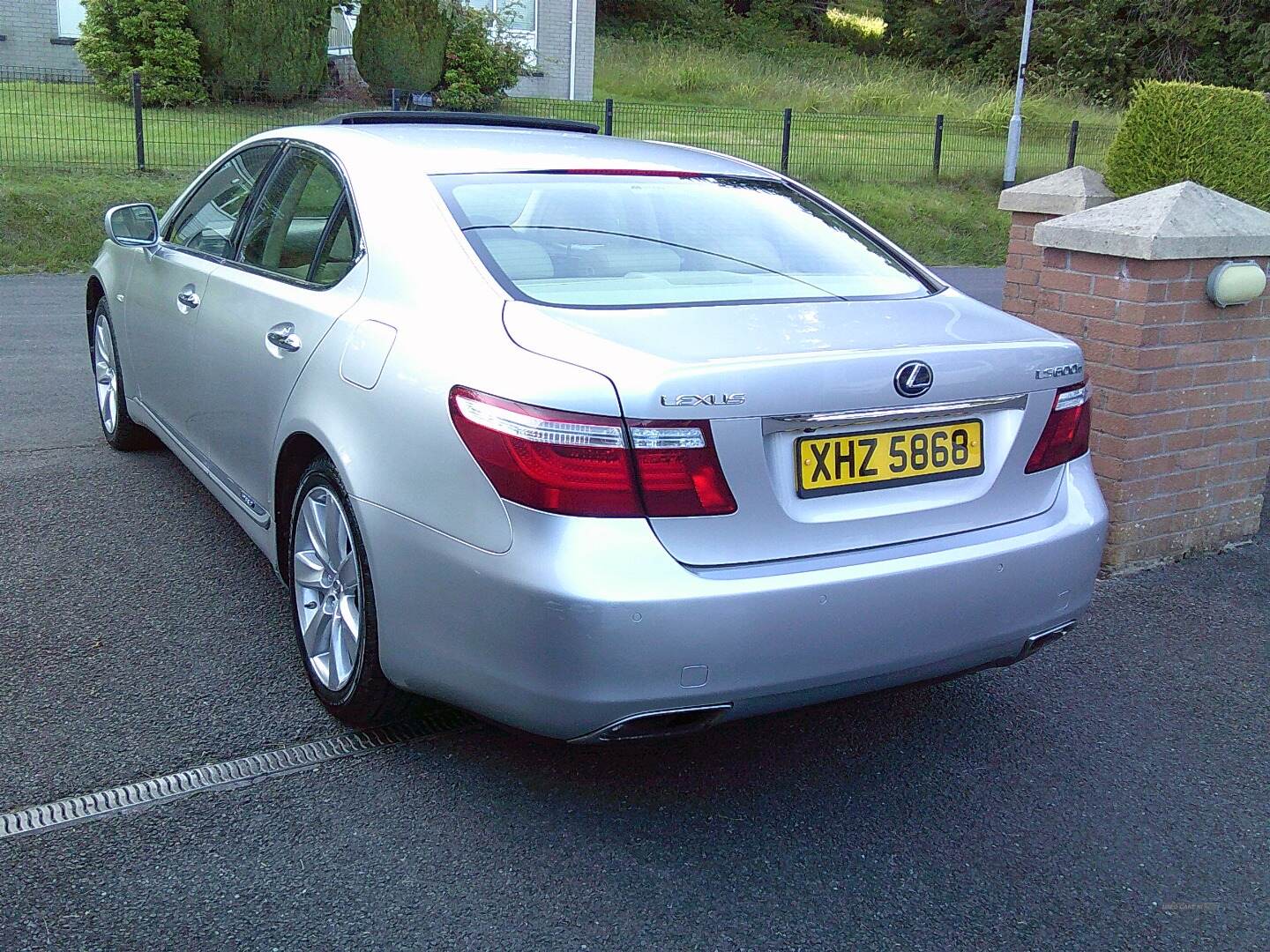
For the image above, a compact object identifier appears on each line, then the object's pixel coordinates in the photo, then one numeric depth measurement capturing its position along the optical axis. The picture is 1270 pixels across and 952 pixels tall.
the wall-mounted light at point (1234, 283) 4.44
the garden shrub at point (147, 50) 18.36
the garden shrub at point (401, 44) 20.47
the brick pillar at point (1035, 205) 5.48
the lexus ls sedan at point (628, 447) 2.47
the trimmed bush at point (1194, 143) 8.63
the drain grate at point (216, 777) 2.78
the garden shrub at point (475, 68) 20.92
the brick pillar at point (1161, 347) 4.38
